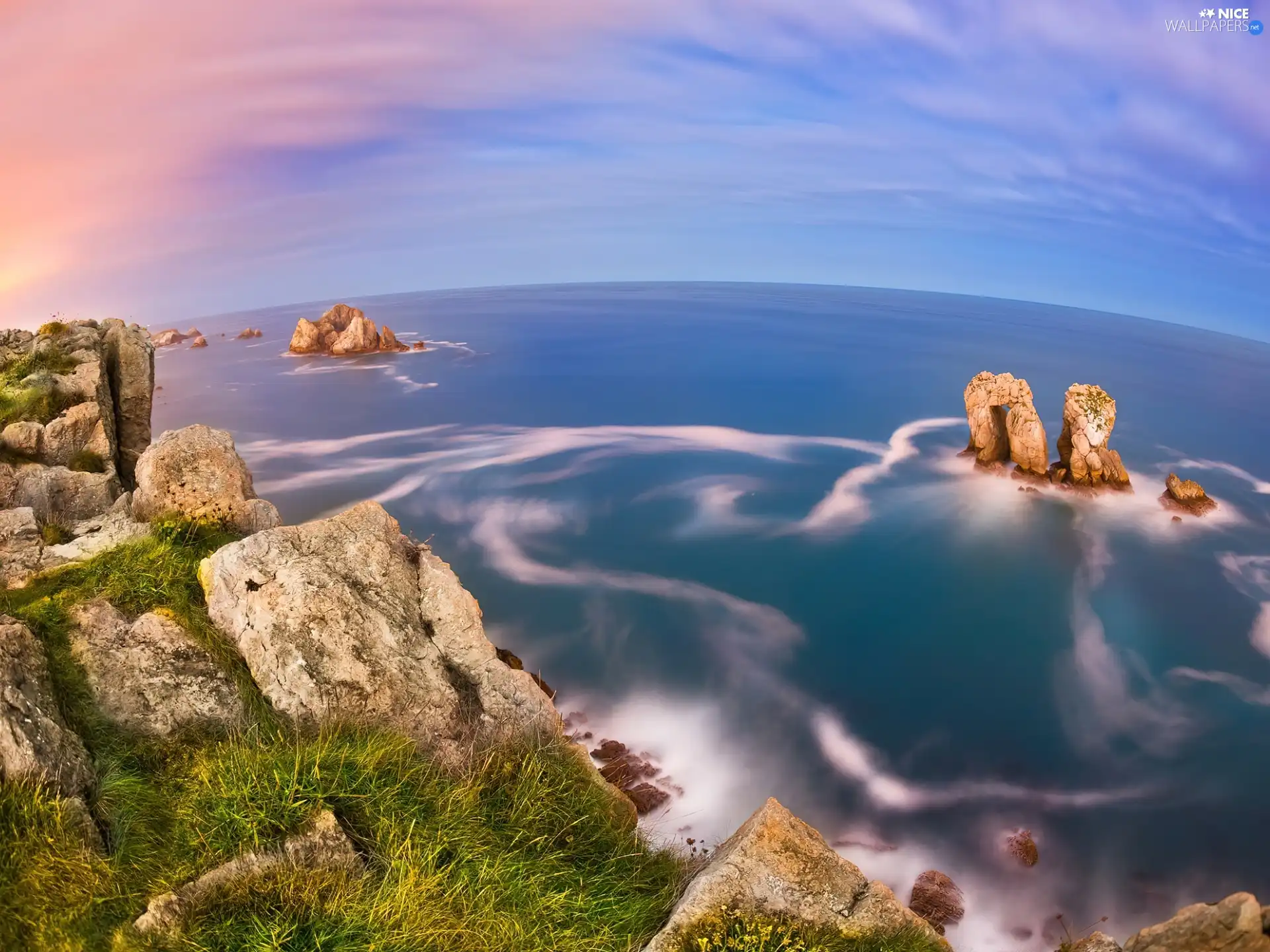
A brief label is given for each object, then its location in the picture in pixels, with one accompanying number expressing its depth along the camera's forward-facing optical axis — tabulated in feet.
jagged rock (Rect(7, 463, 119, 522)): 38.58
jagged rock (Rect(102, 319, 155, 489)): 55.06
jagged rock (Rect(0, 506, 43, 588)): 30.03
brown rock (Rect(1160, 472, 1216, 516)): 123.95
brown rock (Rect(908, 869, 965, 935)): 49.65
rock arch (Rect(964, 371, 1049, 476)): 132.46
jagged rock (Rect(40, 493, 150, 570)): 31.81
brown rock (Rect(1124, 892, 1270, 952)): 20.38
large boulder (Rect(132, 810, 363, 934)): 17.95
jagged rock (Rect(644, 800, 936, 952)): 23.39
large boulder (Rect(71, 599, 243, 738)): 25.25
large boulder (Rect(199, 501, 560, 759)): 28.48
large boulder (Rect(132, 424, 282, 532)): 35.70
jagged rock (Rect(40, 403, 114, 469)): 44.14
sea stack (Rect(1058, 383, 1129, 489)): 123.44
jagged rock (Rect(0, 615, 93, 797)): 19.75
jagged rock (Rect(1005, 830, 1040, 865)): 55.83
